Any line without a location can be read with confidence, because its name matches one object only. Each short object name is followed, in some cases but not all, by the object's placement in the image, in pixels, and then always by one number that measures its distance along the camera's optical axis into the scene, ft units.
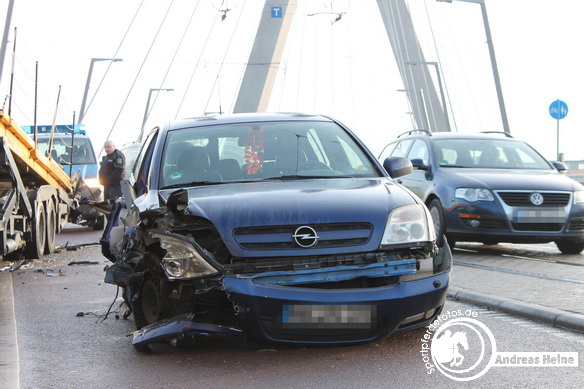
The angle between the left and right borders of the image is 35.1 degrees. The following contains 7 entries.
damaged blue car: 16.28
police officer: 58.85
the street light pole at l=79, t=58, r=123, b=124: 124.16
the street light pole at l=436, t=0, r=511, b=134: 94.89
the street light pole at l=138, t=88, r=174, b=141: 154.32
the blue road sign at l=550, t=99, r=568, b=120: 69.92
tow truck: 35.76
